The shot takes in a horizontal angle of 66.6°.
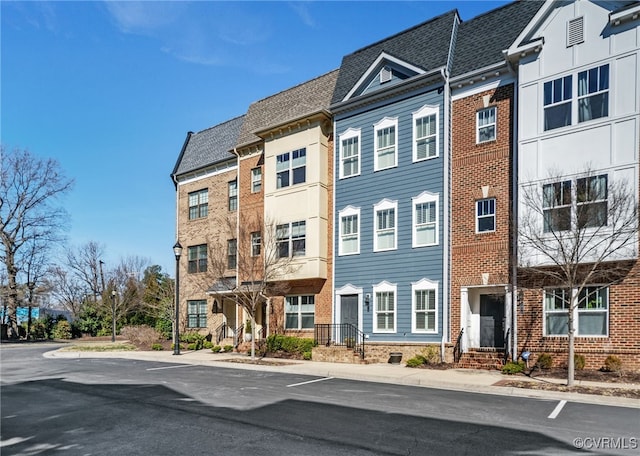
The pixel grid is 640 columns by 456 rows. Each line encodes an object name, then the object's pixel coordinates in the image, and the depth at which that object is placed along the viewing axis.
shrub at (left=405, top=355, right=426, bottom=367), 17.34
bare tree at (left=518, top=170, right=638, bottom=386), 12.98
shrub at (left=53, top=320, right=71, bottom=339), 40.47
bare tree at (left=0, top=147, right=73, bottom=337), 38.53
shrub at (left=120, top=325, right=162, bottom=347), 28.72
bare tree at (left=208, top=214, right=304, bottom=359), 21.17
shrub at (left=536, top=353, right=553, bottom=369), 15.01
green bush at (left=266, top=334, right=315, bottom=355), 20.70
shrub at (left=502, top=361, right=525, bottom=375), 15.00
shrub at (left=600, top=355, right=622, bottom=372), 13.79
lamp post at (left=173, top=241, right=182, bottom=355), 22.89
